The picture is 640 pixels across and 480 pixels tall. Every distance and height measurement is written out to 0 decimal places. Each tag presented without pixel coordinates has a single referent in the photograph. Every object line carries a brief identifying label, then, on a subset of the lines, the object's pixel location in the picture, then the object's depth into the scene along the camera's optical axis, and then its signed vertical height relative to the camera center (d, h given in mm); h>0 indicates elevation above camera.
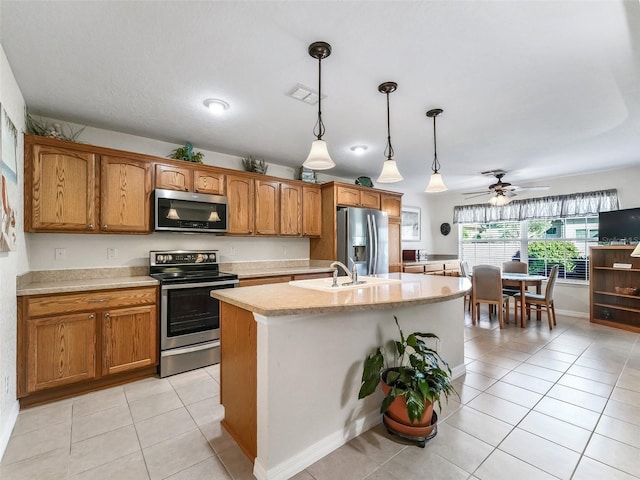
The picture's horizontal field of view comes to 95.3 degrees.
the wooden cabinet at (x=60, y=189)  2455 +471
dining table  4367 -649
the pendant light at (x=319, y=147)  1785 +631
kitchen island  1503 -702
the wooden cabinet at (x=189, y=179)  3109 +711
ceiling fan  4484 +801
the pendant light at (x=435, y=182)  2594 +524
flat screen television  4180 +206
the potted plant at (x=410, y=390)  1709 -893
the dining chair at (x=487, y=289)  4359 -731
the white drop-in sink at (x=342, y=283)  2017 -323
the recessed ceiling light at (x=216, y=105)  2463 +1194
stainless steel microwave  3010 +331
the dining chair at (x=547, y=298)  4254 -872
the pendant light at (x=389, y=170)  2251 +567
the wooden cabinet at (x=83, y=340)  2207 -816
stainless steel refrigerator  4074 +35
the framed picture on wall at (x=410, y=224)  6344 +391
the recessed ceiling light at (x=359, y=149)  3594 +1171
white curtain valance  4699 +599
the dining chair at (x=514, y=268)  5168 -494
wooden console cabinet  4234 -722
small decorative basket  4184 -727
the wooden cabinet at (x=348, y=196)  4227 +674
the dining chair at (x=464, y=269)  5016 -494
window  5051 -45
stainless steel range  2785 -713
